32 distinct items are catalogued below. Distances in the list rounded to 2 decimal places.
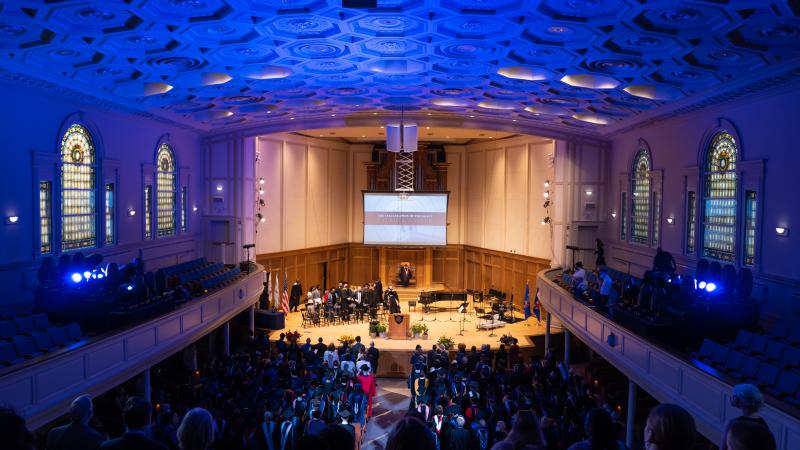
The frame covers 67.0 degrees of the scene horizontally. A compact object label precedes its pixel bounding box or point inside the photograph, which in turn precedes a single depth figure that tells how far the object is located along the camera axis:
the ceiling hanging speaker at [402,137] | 20.53
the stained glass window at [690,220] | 16.22
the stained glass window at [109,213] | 16.72
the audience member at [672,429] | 3.12
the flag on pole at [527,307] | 22.77
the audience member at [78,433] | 4.48
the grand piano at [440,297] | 24.47
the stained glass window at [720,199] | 14.41
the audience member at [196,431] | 3.46
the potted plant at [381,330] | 21.92
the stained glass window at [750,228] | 13.48
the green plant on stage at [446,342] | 19.92
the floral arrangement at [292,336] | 17.71
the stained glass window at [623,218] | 21.11
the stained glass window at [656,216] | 18.48
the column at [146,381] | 12.99
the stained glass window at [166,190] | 20.05
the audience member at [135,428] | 3.46
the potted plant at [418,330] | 21.86
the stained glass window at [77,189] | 14.88
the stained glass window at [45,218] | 14.05
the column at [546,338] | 21.32
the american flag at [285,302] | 23.56
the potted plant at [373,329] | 21.88
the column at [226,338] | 19.55
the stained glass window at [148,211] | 18.97
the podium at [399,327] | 21.70
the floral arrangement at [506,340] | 18.69
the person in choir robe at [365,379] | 15.17
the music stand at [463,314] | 22.83
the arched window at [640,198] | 19.48
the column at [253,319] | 21.84
